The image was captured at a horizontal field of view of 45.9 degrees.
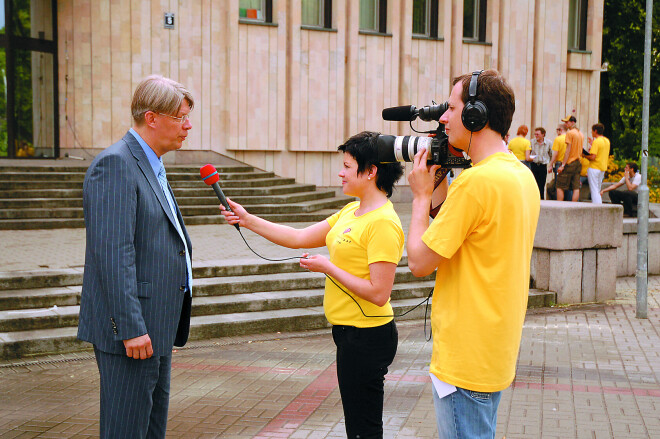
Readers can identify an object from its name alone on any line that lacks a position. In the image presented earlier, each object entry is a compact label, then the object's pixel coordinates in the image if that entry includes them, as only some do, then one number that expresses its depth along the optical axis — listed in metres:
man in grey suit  3.26
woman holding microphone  3.71
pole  9.53
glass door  17.25
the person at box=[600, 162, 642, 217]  15.04
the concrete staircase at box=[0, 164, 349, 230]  13.50
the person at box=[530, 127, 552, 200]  16.72
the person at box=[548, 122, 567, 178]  16.95
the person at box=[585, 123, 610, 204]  16.09
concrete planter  10.52
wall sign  17.42
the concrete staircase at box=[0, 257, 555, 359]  7.33
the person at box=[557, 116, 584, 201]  15.73
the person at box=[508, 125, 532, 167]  16.83
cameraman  2.78
